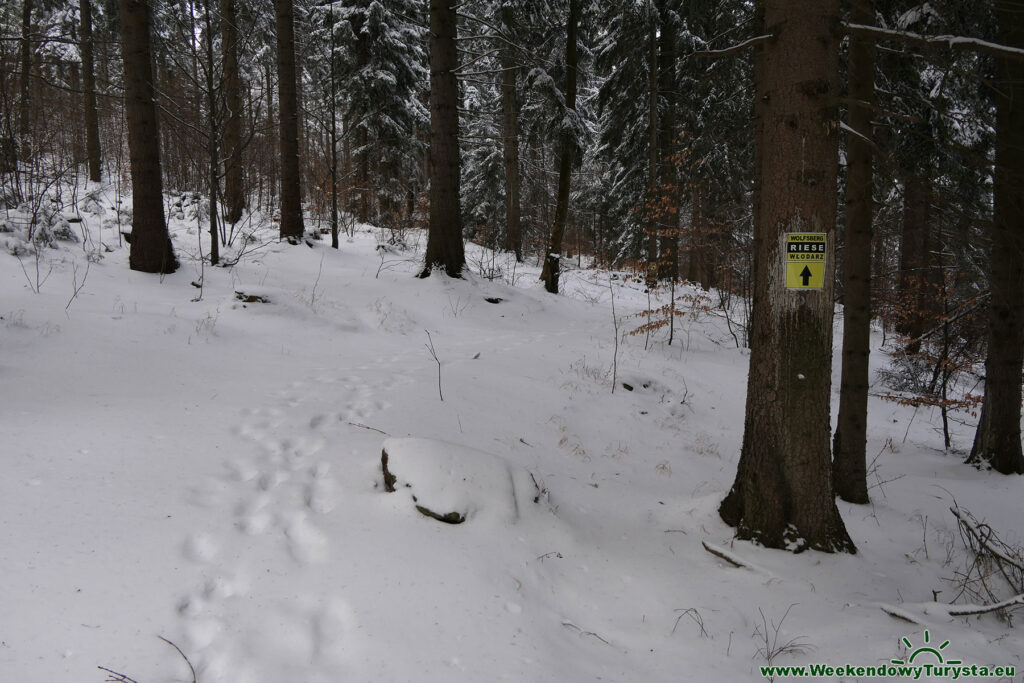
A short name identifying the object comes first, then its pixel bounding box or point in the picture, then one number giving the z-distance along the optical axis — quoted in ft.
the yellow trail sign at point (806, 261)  10.81
